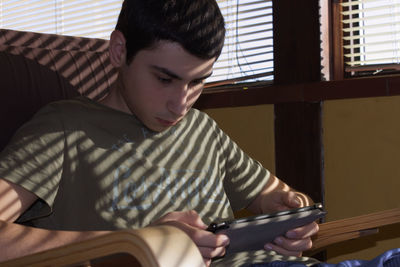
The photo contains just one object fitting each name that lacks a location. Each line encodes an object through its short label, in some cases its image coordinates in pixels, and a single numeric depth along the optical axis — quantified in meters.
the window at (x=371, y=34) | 2.18
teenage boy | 1.11
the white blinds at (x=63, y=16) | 3.05
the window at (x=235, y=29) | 2.48
